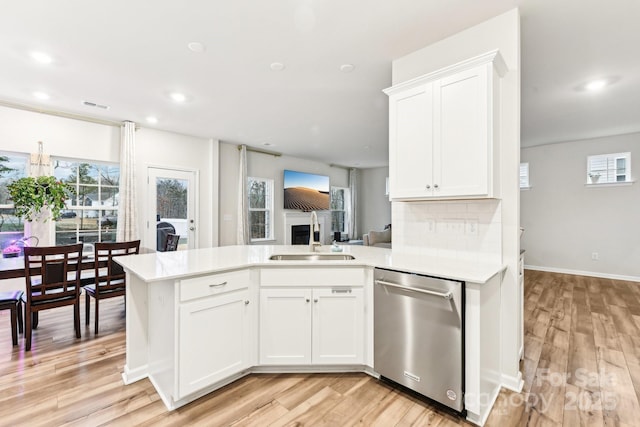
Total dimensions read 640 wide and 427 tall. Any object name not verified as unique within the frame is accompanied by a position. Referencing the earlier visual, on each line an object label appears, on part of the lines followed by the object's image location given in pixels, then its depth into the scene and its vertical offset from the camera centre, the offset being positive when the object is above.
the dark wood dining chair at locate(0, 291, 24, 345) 2.61 -0.78
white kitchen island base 1.83 -0.70
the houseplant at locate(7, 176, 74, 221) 3.29 +0.25
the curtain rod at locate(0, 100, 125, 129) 3.76 +1.40
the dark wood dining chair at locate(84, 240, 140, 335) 3.00 -0.62
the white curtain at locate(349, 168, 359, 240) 8.97 +0.28
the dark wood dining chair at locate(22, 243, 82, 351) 2.61 -0.62
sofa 5.60 -0.45
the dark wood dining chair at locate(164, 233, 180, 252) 4.02 -0.36
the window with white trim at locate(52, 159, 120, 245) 4.22 +0.20
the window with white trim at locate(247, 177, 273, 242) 6.69 +0.18
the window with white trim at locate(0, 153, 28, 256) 3.80 +0.15
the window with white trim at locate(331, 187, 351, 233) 8.79 +0.22
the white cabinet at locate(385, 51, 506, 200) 1.95 +0.59
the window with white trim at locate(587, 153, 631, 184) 5.26 +0.85
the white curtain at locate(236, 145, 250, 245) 6.02 +0.26
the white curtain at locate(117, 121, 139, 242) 4.45 +0.41
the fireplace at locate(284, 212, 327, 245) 7.15 -0.30
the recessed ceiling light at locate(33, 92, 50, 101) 3.46 +1.43
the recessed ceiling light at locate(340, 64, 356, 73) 2.85 +1.44
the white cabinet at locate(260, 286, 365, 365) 2.17 -0.81
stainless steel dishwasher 1.72 -0.75
